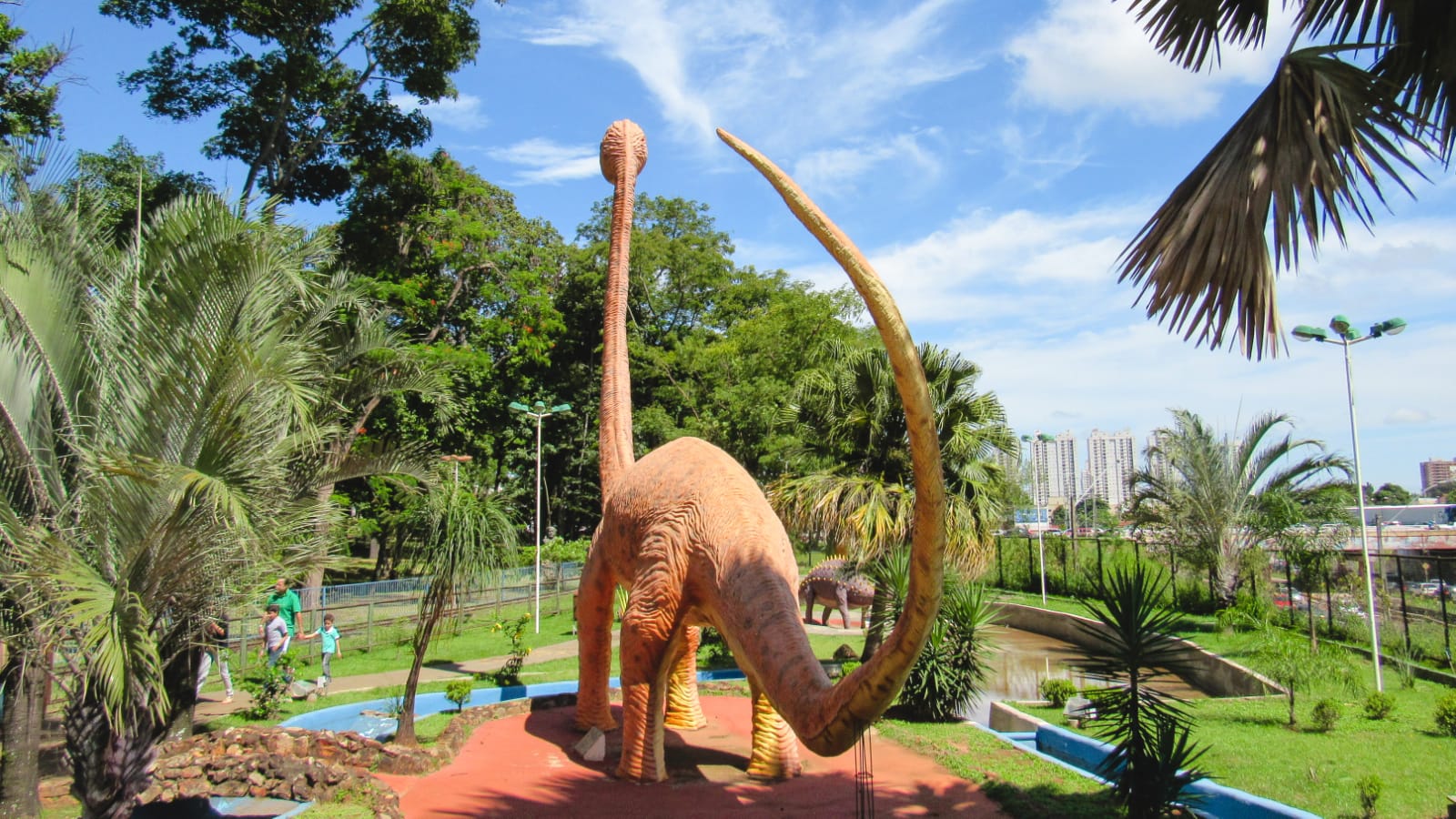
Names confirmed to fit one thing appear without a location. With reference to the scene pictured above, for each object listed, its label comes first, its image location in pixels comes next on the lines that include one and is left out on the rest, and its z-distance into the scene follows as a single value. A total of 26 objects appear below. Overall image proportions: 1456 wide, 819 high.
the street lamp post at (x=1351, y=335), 12.55
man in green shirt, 12.83
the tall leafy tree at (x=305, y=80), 17.52
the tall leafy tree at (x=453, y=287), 21.44
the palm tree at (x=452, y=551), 9.60
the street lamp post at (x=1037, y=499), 25.24
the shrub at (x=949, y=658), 10.67
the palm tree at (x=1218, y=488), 19.23
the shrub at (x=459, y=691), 10.88
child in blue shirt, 13.01
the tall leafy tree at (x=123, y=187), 6.98
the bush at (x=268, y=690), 10.89
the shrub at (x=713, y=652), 14.92
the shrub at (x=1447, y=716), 8.91
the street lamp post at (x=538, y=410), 19.67
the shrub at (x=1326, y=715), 9.44
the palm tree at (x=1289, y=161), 3.82
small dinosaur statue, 19.11
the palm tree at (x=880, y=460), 11.47
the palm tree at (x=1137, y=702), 5.60
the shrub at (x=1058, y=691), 11.69
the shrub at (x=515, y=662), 12.98
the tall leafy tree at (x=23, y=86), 11.69
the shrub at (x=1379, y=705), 9.77
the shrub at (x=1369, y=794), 6.35
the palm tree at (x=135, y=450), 5.20
